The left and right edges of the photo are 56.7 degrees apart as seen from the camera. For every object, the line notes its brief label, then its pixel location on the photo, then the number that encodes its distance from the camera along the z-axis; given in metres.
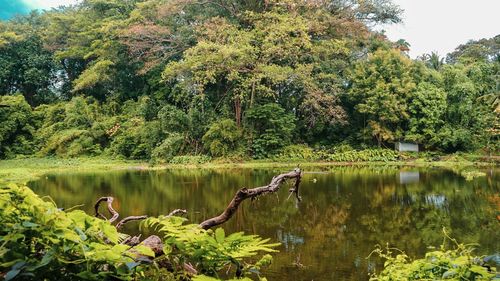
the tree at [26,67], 30.95
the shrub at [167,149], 24.36
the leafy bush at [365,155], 24.66
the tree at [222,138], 24.19
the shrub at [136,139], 25.78
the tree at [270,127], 24.64
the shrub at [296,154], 24.41
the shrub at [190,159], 23.78
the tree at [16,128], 28.00
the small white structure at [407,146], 25.98
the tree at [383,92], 24.95
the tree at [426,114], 25.19
